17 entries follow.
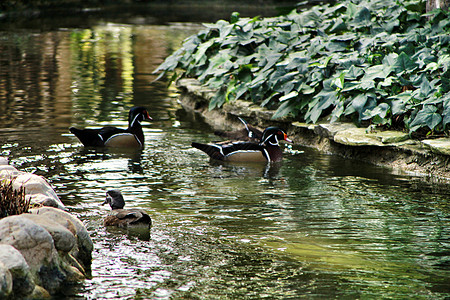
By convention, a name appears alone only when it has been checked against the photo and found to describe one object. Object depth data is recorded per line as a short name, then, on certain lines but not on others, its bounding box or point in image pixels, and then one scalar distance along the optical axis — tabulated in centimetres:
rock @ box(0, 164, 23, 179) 1342
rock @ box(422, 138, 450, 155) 1895
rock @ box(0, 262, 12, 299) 932
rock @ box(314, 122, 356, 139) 2278
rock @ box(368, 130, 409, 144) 2092
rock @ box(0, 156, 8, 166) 1514
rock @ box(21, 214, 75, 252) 1095
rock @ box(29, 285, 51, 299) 1007
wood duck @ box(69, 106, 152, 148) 2309
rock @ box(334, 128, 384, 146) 2123
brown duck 1387
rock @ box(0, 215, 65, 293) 1033
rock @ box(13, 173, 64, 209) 1290
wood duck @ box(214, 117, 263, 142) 2398
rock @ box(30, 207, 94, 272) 1173
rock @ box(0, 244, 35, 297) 970
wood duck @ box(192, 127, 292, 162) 2172
